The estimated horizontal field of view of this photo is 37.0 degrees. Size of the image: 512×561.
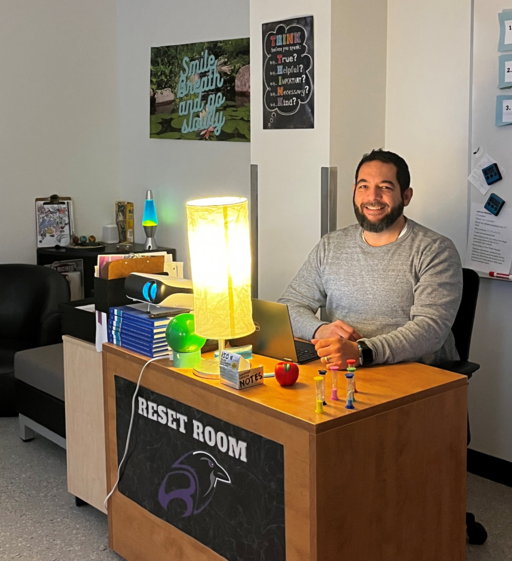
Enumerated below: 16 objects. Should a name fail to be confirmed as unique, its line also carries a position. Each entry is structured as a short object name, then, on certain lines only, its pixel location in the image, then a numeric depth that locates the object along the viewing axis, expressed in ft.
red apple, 7.09
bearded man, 8.67
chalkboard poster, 11.09
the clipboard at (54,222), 17.26
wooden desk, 6.36
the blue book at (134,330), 8.17
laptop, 7.86
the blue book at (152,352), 8.25
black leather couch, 14.49
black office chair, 9.34
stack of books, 8.18
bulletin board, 10.18
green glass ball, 7.73
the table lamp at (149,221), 17.07
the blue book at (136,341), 8.23
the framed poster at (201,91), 15.17
